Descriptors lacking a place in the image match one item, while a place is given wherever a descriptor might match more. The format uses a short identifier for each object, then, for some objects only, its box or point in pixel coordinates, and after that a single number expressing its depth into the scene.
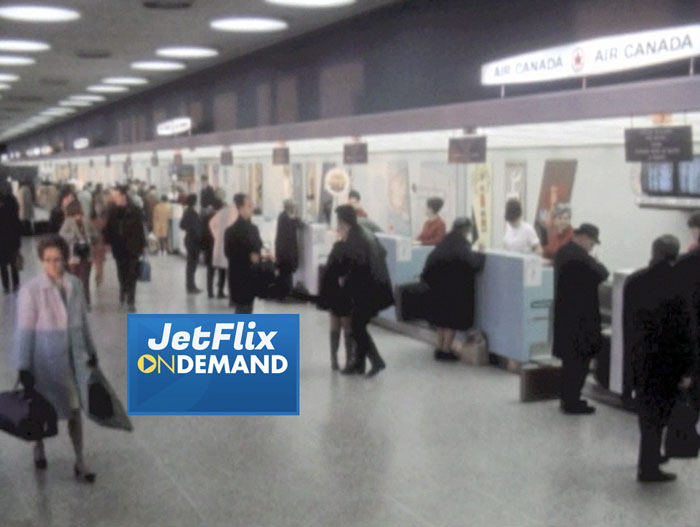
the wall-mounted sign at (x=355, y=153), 12.59
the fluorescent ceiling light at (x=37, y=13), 10.67
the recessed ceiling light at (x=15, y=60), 15.73
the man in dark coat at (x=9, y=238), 15.54
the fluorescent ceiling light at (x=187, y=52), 14.06
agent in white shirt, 11.60
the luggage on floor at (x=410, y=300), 11.35
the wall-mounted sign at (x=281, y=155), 14.77
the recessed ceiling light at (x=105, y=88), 20.75
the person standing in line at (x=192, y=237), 15.94
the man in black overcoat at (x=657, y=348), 6.46
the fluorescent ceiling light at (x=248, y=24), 11.42
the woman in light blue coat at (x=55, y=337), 6.22
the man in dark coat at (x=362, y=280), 9.68
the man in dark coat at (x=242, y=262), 10.56
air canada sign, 6.46
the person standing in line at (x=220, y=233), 15.05
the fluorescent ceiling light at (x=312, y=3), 10.12
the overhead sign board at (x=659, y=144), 7.19
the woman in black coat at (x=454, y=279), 10.39
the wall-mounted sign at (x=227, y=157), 17.20
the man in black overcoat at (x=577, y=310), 8.16
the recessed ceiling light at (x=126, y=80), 18.86
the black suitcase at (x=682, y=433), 6.59
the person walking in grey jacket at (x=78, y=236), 13.39
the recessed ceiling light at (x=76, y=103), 25.96
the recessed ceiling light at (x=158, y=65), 15.94
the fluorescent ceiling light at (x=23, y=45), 13.67
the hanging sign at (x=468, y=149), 9.98
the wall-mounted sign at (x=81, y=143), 29.36
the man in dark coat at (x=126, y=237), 14.19
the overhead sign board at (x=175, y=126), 17.72
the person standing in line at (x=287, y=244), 14.23
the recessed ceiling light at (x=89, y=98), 23.69
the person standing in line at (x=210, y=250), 15.48
